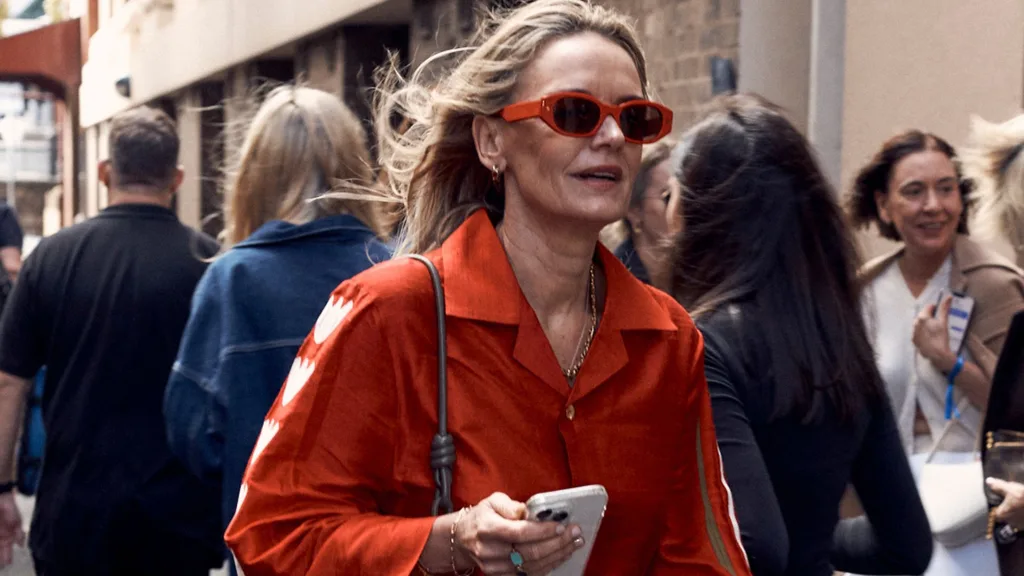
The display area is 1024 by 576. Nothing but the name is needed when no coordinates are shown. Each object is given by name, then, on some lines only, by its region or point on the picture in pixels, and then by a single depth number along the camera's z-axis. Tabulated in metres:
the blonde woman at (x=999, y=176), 5.11
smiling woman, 5.00
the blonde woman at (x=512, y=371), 2.42
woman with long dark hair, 3.07
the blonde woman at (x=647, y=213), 5.71
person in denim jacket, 4.06
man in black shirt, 4.99
